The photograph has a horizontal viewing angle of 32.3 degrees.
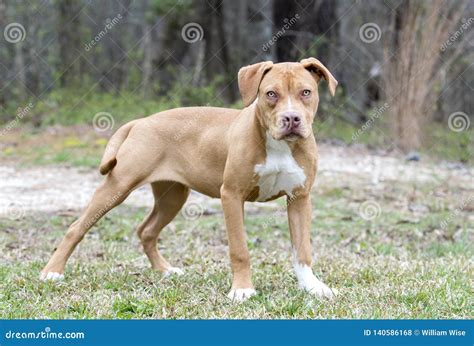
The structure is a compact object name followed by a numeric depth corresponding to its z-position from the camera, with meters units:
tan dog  4.95
